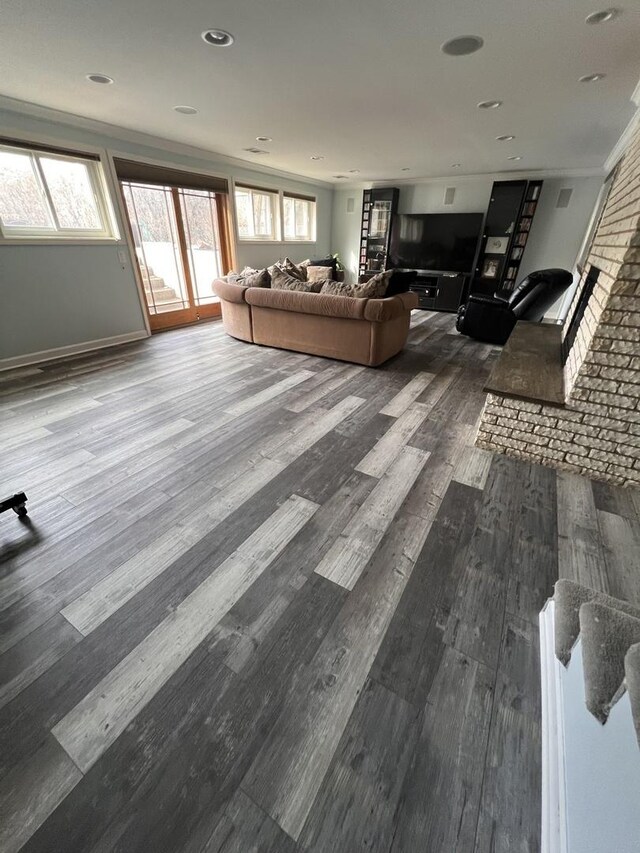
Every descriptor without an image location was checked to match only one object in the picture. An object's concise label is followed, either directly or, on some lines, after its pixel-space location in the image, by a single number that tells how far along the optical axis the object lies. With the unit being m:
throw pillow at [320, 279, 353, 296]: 3.63
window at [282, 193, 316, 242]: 7.21
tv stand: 6.61
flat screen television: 6.53
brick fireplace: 1.72
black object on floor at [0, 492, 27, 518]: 1.60
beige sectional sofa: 3.51
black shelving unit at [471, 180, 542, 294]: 5.93
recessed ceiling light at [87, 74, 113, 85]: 2.57
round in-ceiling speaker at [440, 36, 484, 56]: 2.03
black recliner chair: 4.00
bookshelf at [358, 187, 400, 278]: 7.23
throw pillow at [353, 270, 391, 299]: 3.52
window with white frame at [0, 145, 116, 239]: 3.38
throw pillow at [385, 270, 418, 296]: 3.62
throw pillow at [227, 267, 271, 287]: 4.10
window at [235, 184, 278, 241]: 6.04
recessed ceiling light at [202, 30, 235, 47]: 2.01
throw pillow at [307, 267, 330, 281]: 6.19
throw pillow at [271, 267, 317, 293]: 3.84
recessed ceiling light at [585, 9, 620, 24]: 1.76
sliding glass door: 4.60
